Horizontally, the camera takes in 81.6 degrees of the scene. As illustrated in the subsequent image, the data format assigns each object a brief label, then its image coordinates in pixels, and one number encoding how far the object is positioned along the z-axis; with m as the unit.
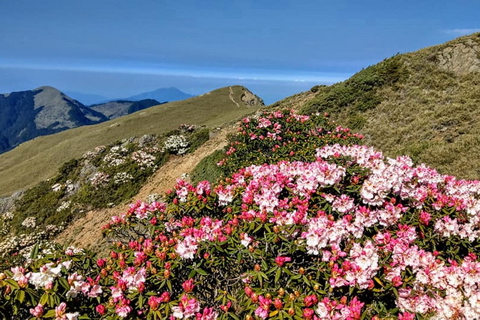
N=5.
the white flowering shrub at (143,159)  24.35
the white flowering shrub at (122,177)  22.51
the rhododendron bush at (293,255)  3.57
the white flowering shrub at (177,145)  25.96
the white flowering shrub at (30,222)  20.98
